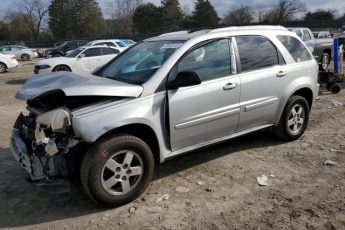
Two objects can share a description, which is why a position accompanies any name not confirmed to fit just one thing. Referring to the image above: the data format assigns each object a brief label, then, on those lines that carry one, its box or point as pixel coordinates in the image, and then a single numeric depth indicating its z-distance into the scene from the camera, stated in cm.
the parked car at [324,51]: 1620
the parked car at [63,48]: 3438
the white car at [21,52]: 3878
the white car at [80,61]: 1644
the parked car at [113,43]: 2173
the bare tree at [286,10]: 7562
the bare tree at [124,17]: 8394
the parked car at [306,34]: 1701
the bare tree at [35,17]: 8525
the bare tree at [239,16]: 7459
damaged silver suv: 420
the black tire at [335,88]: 1061
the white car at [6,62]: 2228
